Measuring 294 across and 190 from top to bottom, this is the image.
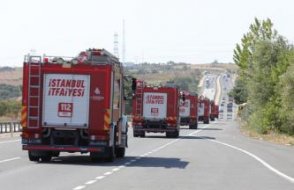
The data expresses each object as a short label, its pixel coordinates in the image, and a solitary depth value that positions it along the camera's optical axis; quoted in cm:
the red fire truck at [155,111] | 5347
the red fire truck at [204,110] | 10349
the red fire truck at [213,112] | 13404
